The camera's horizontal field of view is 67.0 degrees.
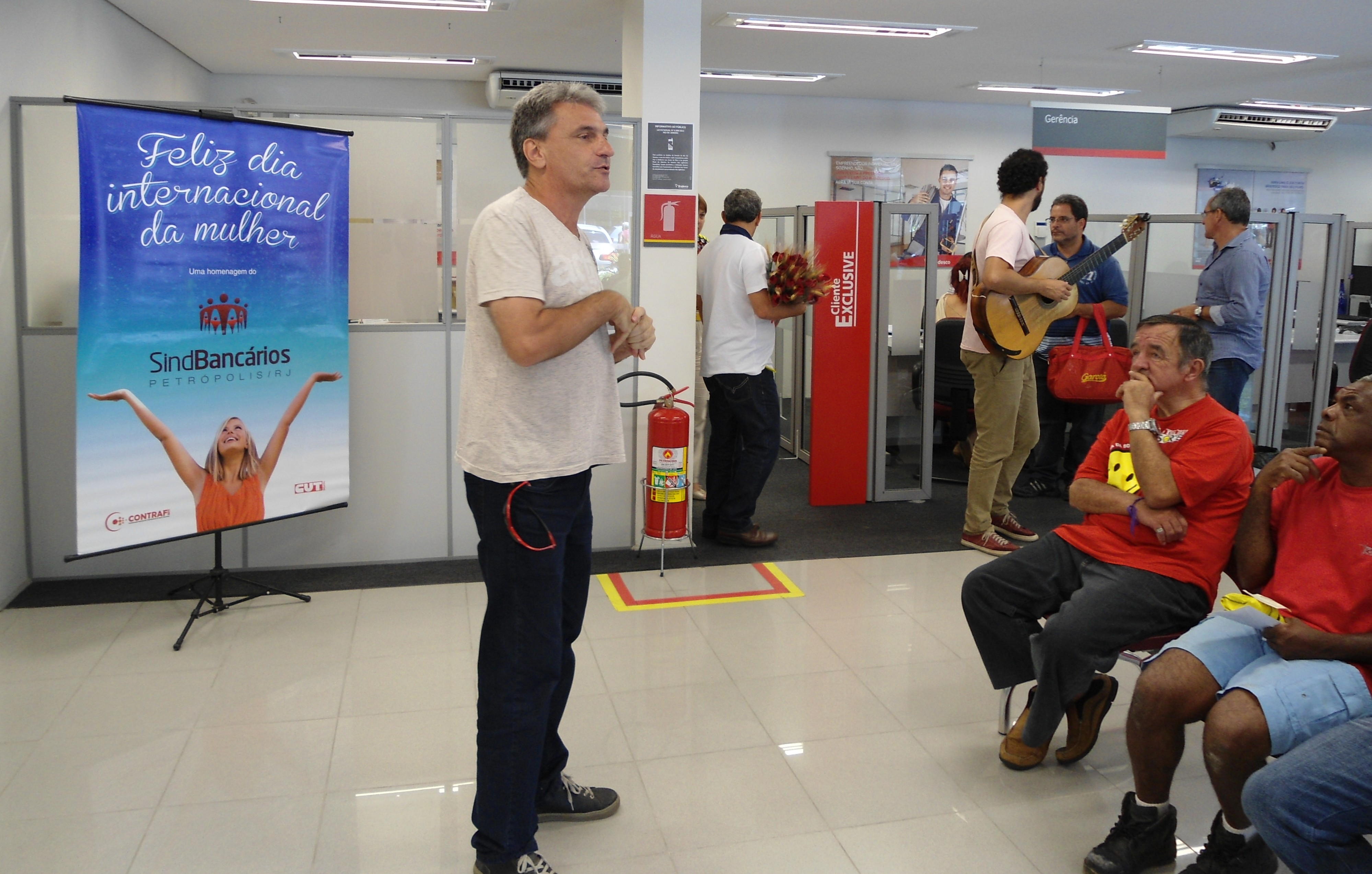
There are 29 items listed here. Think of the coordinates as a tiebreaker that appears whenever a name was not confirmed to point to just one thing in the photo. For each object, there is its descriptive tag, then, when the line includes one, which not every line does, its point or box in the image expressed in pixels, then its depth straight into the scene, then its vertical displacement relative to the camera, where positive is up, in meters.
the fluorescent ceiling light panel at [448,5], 5.88 +1.53
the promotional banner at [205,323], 3.58 -0.20
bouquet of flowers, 4.74 +0.03
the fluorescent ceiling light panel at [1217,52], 7.00 +1.67
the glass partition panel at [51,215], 4.03 +0.20
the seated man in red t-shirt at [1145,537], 2.58 -0.63
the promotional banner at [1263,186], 11.10 +1.18
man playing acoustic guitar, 4.50 -0.39
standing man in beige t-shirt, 2.04 -0.27
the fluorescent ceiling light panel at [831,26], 6.30 +1.59
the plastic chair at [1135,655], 2.64 -0.95
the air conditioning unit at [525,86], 8.15 +1.51
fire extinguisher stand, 4.50 -0.72
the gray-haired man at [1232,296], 5.67 +0.00
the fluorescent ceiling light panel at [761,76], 8.39 +1.68
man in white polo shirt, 4.85 -0.38
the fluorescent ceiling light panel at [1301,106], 9.83 +1.81
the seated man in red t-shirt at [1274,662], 2.14 -0.79
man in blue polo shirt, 5.79 -0.56
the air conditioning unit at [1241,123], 9.91 +1.67
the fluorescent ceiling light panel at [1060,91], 8.85 +1.73
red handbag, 5.69 -0.44
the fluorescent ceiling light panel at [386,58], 7.79 +1.62
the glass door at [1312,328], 7.10 -0.22
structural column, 4.65 +0.74
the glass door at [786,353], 6.91 -0.47
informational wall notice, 4.67 +0.55
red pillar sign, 5.70 -0.41
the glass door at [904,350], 5.84 -0.38
